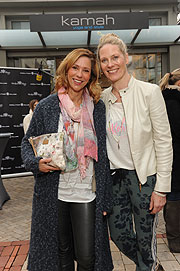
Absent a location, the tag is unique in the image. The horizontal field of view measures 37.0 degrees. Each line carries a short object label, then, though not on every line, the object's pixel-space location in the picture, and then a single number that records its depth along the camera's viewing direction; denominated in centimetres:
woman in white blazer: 201
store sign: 695
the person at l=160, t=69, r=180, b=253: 297
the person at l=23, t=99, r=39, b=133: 667
